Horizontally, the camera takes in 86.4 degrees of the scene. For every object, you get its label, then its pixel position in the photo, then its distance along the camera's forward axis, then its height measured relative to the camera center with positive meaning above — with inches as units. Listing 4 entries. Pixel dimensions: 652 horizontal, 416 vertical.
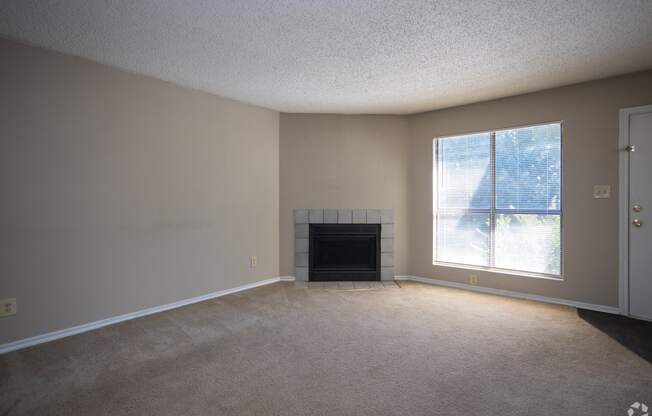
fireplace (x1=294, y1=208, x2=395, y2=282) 189.3 -20.5
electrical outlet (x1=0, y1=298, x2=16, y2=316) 101.5 -30.1
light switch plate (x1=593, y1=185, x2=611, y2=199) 135.8 +5.5
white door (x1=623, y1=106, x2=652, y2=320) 127.6 -2.3
